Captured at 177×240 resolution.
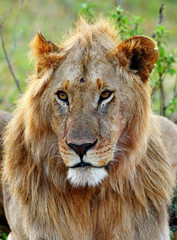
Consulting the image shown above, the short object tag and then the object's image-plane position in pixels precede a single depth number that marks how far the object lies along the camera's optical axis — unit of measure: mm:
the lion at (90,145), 6227
